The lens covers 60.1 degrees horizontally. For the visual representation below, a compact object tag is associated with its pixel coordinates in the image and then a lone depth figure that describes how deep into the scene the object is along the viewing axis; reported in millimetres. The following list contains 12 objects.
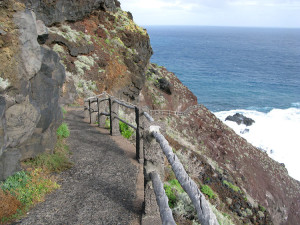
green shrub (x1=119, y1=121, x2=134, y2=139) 9239
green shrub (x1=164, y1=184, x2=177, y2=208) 5324
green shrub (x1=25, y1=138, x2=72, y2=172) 5837
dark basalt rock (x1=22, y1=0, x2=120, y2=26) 21609
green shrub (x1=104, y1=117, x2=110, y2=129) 10609
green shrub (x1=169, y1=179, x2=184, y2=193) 6213
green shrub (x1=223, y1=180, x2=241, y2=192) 14758
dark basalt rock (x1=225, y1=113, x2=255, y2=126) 42938
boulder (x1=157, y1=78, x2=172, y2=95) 30842
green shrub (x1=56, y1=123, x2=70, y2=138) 7969
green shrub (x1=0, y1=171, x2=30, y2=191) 4770
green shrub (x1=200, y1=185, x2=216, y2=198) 10516
